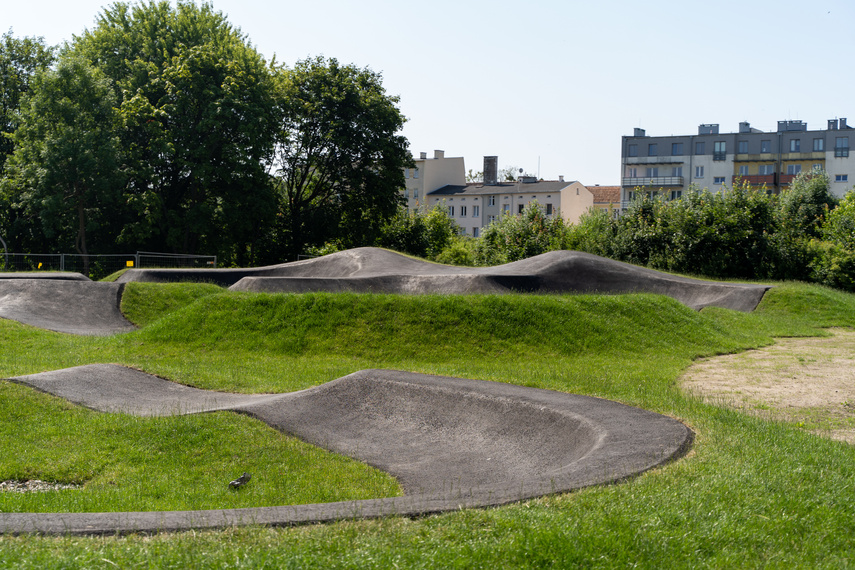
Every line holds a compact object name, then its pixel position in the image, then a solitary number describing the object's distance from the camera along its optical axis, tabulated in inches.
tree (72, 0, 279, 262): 1537.9
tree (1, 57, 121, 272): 1427.2
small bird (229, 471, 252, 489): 284.4
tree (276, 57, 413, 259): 1785.2
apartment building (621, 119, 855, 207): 3159.5
